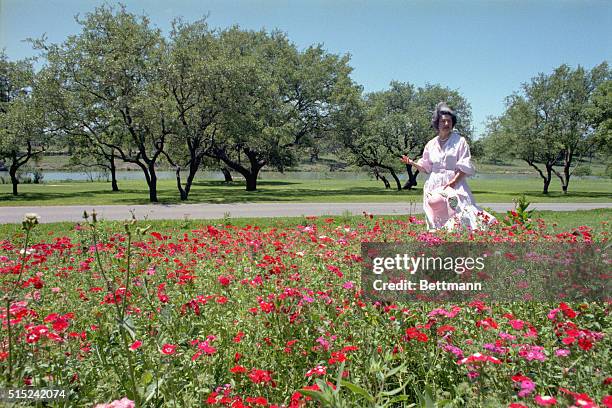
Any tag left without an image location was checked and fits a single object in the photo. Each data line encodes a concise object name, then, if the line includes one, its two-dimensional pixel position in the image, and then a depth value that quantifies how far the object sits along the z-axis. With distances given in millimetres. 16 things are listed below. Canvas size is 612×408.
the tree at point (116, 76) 23344
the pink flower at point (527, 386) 2170
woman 8875
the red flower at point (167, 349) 2612
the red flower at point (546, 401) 1982
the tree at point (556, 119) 36250
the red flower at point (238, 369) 2557
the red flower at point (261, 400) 2336
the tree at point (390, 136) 41000
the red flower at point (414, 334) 2793
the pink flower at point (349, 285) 3977
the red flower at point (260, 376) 2545
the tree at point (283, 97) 33094
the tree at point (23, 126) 25203
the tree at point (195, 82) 24438
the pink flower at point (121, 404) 2311
